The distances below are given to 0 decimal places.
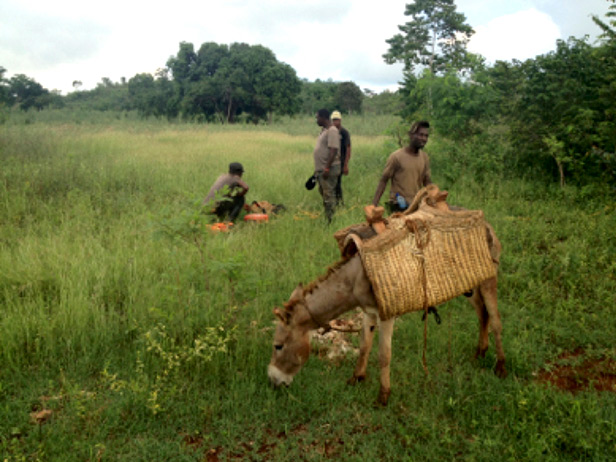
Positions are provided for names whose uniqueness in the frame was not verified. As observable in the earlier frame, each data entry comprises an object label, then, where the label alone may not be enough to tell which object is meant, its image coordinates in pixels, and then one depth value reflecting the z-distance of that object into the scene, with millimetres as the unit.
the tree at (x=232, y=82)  29281
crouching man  6895
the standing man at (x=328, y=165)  6934
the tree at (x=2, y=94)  22995
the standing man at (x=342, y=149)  7586
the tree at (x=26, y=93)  34438
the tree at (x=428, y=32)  26406
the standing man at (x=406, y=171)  4777
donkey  2962
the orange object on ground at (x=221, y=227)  5711
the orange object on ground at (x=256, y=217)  6863
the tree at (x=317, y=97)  38669
